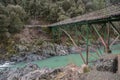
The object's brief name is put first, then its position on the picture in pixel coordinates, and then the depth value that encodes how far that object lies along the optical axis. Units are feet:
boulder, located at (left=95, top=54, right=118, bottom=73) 14.99
